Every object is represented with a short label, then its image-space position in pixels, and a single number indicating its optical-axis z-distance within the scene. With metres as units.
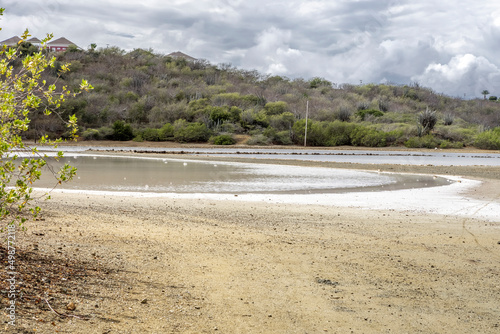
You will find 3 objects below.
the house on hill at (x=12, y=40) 85.62
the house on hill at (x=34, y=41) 84.53
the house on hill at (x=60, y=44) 89.68
